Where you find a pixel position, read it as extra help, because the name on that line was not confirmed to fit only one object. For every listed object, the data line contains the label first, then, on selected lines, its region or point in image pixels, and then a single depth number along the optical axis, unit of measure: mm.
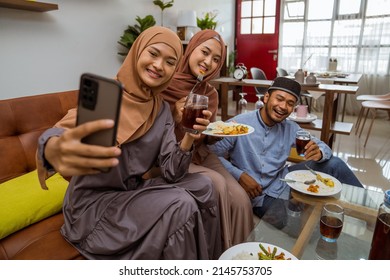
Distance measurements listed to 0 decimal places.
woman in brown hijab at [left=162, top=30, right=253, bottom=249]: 1452
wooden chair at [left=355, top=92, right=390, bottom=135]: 3776
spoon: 1357
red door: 5543
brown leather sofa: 1058
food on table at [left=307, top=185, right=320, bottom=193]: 1304
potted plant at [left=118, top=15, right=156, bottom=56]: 2801
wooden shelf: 1788
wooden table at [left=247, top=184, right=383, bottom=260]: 1051
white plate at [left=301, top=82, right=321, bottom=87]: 2400
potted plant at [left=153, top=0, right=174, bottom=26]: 3233
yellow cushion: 1123
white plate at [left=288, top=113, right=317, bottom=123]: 2453
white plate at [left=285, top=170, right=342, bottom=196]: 1296
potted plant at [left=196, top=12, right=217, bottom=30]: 4008
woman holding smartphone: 1034
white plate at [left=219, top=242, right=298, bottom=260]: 926
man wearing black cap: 1623
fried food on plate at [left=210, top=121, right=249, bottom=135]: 1474
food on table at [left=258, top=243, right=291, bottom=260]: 913
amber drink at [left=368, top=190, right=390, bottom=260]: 828
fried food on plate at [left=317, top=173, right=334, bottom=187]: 1354
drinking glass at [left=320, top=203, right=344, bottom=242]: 1071
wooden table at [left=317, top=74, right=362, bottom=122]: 3481
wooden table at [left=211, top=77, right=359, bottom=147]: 2232
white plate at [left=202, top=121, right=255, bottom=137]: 1420
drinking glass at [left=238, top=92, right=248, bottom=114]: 2790
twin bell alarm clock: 2643
